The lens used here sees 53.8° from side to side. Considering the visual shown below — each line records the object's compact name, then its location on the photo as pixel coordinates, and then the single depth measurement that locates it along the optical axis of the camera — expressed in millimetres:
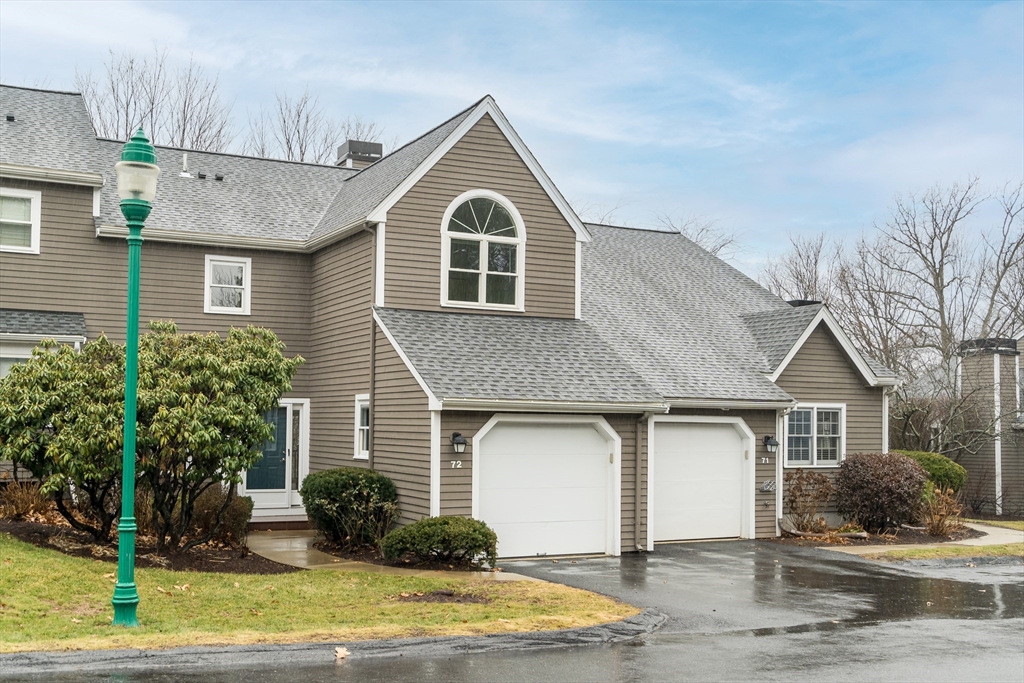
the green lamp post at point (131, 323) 10359
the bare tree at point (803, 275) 45938
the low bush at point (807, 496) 21141
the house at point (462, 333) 17344
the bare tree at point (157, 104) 37656
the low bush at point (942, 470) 24828
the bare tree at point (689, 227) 47625
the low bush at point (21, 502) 16750
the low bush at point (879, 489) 20812
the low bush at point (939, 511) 21406
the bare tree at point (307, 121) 42688
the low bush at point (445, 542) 15273
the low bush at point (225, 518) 16969
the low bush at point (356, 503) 16984
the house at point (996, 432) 30578
